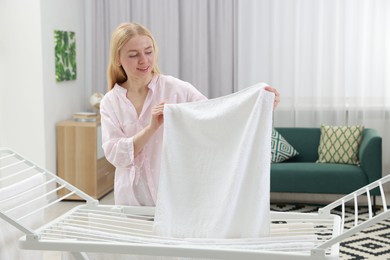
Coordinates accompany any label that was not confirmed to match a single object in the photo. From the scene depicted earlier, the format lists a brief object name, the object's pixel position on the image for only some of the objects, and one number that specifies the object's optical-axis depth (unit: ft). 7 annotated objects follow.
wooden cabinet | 22.12
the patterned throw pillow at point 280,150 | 21.58
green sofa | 20.21
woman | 9.43
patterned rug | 16.33
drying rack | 7.27
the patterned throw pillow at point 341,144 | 21.38
